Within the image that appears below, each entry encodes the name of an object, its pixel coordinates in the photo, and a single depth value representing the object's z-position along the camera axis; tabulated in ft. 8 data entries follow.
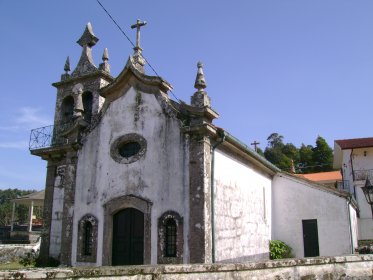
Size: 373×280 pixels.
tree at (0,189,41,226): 239.09
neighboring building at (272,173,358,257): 61.67
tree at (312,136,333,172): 182.47
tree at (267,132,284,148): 250.78
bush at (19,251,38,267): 56.54
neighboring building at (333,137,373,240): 92.68
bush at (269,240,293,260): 61.67
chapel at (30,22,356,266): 41.68
